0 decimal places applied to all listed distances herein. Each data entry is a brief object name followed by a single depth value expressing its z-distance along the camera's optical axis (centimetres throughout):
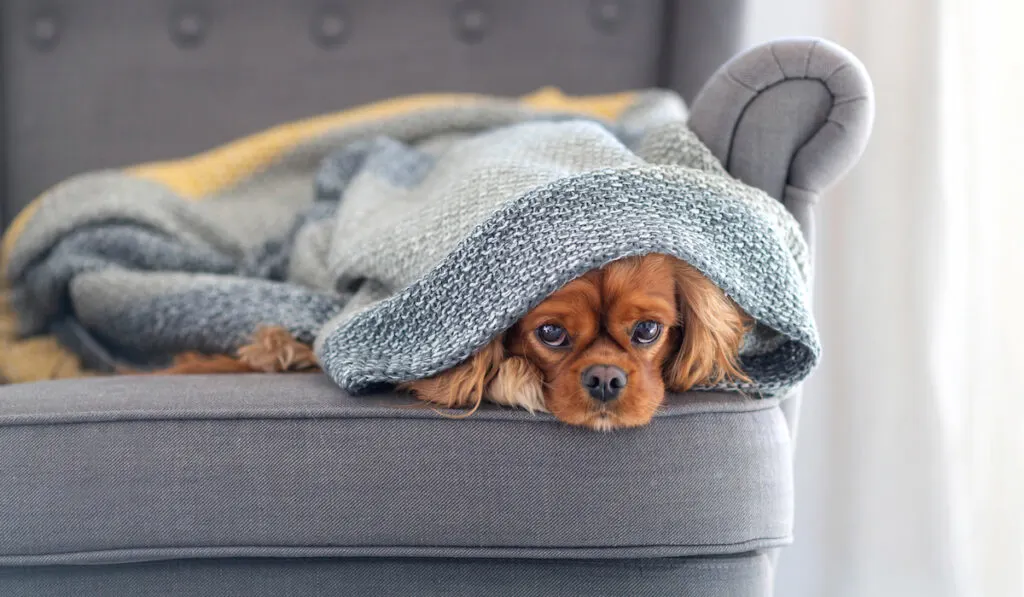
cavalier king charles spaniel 115
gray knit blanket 115
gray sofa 111
